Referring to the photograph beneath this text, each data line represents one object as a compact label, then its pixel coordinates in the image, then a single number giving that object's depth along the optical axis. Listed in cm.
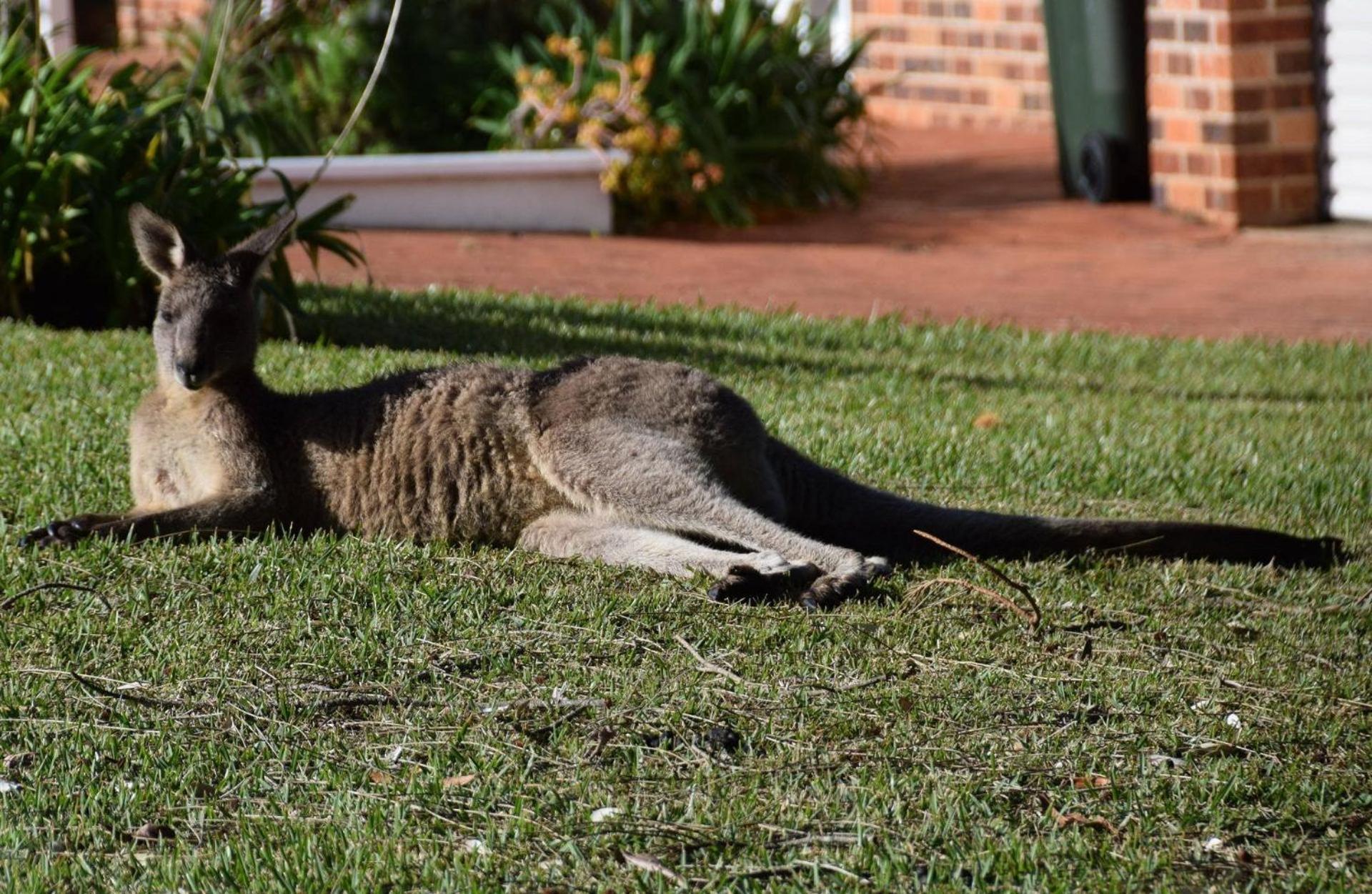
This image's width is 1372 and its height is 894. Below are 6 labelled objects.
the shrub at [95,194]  1547
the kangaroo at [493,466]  1023
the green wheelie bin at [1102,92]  2466
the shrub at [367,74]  2464
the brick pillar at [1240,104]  2297
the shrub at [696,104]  2322
